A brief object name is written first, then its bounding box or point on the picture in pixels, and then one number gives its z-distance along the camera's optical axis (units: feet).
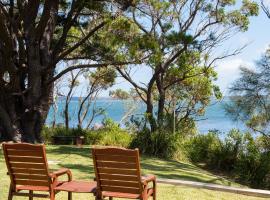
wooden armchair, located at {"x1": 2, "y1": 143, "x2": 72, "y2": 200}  19.31
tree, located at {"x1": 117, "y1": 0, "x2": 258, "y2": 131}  61.11
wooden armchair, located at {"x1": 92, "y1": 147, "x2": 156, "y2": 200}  18.39
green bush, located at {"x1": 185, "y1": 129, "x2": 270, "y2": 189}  44.19
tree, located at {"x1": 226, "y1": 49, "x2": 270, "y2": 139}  47.39
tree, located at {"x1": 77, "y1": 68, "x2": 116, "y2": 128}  89.96
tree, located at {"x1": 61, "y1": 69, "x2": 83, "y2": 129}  101.44
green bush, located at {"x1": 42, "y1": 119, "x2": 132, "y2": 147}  60.95
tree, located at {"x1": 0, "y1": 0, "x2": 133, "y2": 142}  52.70
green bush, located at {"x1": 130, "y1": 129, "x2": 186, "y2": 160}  51.03
